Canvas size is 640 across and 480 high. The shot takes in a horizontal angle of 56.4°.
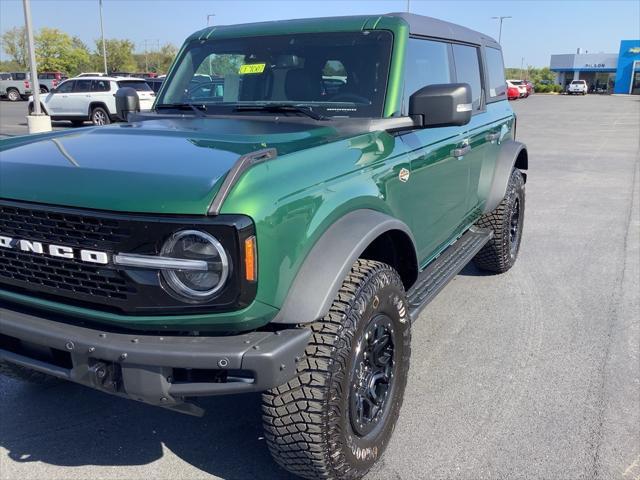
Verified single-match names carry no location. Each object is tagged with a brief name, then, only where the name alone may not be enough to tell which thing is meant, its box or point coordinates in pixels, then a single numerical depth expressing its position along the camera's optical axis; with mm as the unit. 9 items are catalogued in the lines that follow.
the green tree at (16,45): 67250
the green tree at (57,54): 60188
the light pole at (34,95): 13031
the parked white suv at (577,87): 61125
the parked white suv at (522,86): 46281
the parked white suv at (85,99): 18797
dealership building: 65812
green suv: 2051
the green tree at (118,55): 67688
